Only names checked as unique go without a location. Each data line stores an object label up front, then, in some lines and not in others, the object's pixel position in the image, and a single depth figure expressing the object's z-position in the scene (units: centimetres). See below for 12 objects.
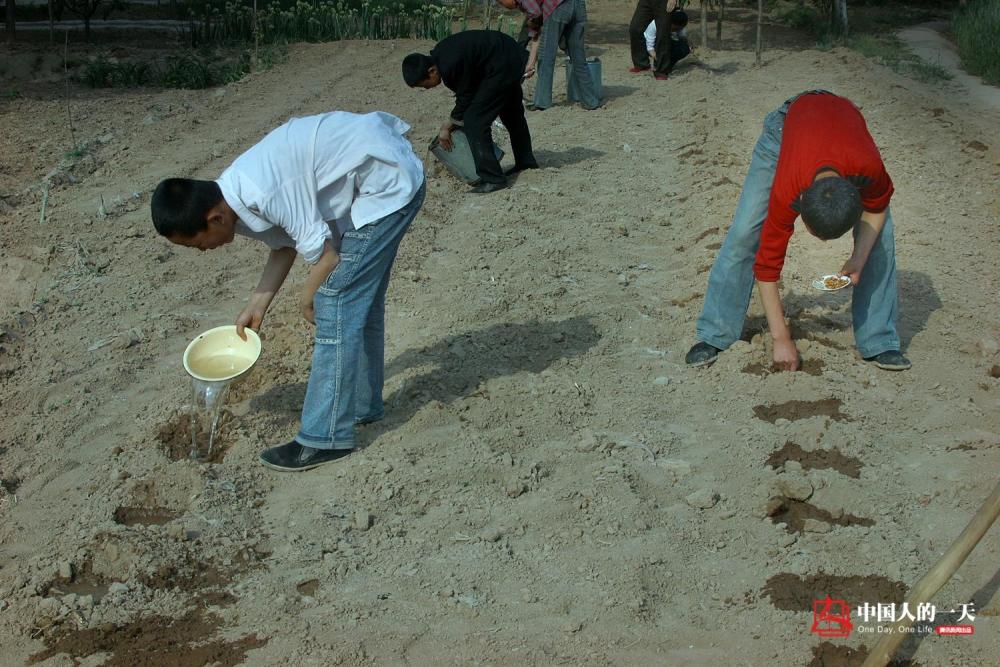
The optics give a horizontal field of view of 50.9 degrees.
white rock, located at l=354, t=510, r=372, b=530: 400
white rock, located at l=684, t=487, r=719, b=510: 407
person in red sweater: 418
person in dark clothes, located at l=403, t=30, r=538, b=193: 754
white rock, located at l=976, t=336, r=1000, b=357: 529
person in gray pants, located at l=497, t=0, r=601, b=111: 1052
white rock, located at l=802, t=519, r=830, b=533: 389
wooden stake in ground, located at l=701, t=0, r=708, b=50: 1423
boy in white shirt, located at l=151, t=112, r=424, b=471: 365
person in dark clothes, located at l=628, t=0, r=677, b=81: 1222
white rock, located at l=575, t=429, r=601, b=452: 452
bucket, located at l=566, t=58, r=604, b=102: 1090
